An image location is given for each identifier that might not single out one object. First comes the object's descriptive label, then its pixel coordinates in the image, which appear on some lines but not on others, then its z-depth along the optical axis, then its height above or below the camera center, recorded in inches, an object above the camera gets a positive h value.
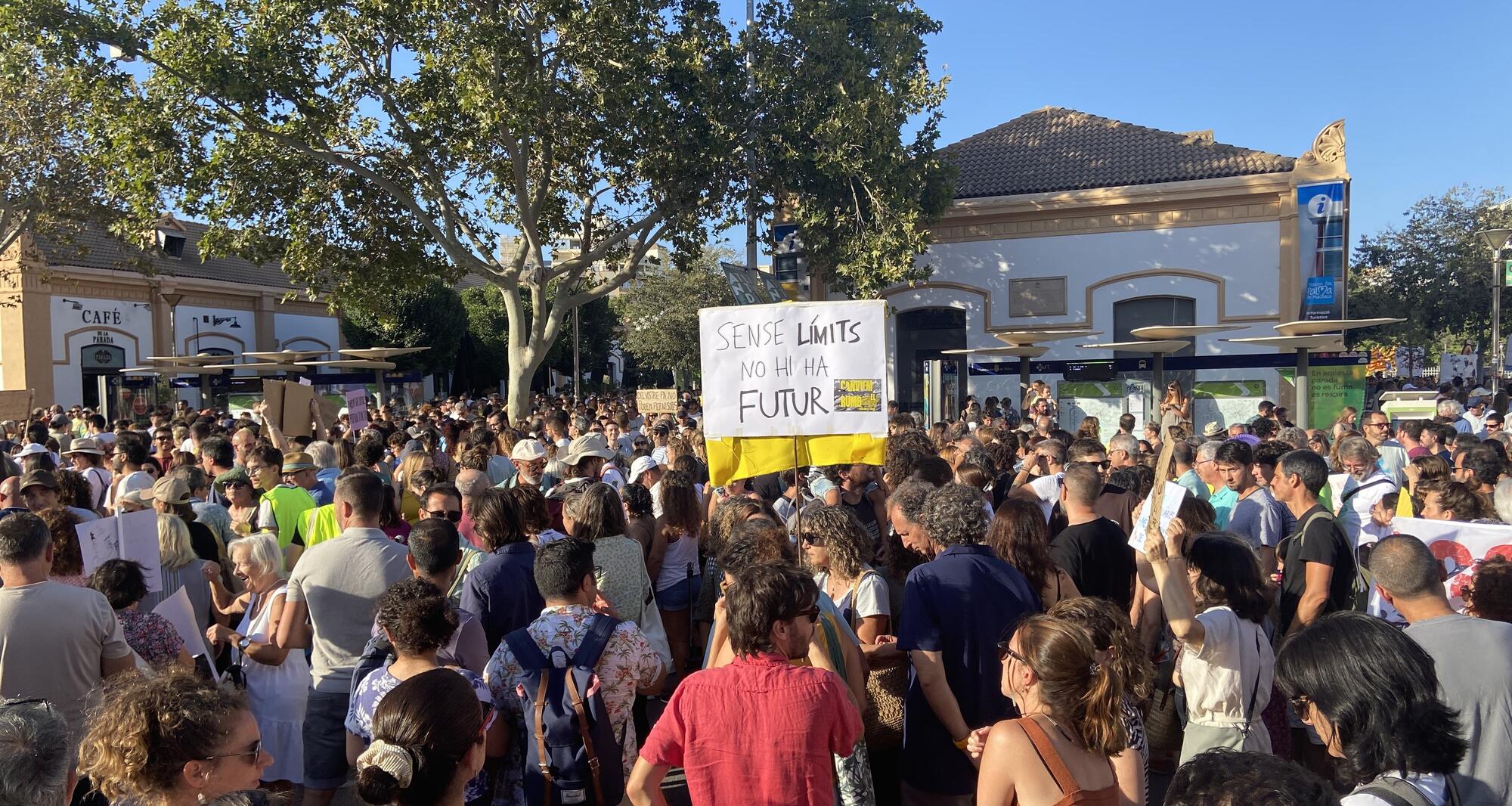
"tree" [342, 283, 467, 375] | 1485.0 +69.4
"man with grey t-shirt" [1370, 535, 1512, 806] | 110.7 -34.9
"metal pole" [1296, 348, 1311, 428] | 637.3 -14.7
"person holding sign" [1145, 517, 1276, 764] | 133.9 -38.5
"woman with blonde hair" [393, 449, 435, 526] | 273.4 -30.0
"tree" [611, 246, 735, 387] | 1544.0 +93.2
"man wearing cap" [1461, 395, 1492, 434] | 503.8 -31.3
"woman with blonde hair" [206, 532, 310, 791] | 174.4 -53.2
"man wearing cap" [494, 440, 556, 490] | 293.4 -26.0
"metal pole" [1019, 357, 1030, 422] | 736.5 -10.1
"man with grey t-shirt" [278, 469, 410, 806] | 167.2 -41.9
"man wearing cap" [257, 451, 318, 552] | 247.6 -33.2
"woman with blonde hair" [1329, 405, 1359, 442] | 374.0 -25.5
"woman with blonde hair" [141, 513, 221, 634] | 197.9 -38.3
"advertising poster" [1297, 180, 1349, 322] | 908.6 +100.9
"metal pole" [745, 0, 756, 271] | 802.3 +167.3
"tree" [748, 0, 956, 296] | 777.6 +177.3
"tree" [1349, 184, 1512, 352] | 1443.2 +128.5
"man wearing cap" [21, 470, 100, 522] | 232.8 -26.8
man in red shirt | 112.8 -40.9
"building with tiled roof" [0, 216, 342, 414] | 1146.0 +85.8
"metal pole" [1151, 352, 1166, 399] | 688.4 -8.7
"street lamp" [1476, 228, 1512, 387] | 843.4 +72.5
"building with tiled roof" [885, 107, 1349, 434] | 916.0 +109.1
